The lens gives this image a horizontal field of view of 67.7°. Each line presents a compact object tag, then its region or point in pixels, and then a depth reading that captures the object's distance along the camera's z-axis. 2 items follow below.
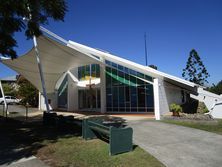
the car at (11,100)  32.08
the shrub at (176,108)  12.11
